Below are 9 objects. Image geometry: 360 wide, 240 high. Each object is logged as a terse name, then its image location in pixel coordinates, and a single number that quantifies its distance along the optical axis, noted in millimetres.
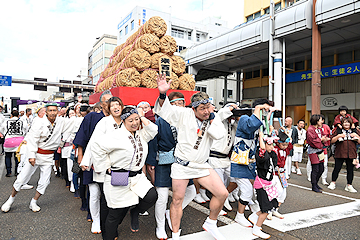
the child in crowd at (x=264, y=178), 3270
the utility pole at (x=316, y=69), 10922
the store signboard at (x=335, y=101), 15500
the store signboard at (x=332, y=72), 15336
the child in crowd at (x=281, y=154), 3875
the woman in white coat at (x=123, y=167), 2666
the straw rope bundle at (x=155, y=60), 5954
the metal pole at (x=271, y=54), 12258
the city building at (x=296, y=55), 10977
